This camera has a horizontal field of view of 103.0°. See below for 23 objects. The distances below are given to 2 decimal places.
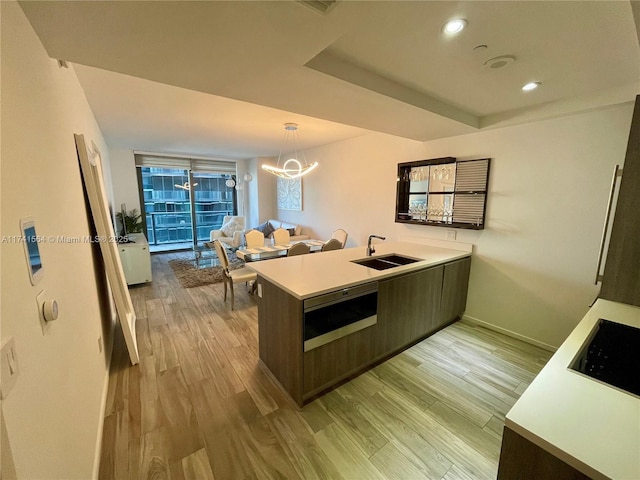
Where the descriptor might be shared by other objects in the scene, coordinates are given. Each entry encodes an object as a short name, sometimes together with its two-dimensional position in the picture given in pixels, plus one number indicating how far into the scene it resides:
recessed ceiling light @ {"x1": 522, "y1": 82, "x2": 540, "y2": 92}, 2.07
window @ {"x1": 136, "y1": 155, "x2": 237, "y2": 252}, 6.80
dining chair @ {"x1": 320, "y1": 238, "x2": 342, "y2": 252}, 3.99
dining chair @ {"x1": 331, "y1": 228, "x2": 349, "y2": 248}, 4.69
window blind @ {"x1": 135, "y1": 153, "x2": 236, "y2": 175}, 6.51
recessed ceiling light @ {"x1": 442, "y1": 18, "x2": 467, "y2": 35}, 1.37
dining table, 4.04
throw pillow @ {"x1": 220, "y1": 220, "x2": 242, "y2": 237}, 6.93
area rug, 4.67
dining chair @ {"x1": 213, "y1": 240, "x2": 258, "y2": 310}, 3.55
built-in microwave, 1.84
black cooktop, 1.00
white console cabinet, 4.32
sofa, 6.07
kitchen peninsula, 1.88
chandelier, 3.99
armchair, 6.00
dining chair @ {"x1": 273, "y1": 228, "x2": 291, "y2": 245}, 4.94
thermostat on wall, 0.90
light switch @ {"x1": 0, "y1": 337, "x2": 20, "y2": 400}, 0.66
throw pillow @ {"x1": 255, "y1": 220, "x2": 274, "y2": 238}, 7.08
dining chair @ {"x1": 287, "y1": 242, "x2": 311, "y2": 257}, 3.59
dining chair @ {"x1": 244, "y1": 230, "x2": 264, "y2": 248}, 4.61
